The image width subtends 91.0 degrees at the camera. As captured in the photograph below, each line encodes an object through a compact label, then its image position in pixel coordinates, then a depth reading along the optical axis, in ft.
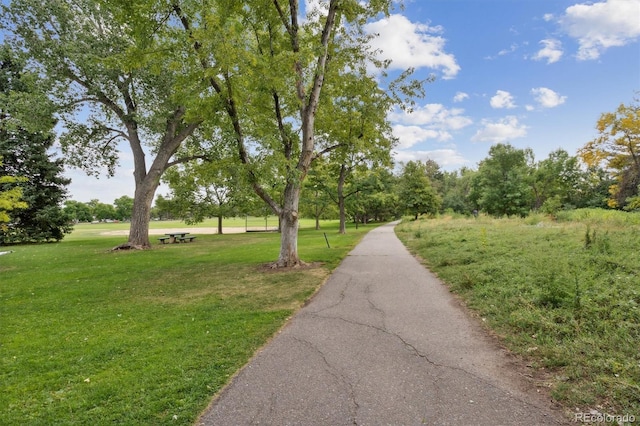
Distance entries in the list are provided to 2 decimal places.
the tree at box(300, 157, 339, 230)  95.61
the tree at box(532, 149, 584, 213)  155.02
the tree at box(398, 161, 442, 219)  138.72
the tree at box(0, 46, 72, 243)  69.41
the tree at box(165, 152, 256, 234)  103.45
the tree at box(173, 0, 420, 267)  25.50
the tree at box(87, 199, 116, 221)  367.41
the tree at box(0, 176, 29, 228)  36.60
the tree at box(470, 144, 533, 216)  138.00
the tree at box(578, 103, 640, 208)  68.49
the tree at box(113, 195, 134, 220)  371.56
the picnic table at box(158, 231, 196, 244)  71.82
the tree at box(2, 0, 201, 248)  46.07
